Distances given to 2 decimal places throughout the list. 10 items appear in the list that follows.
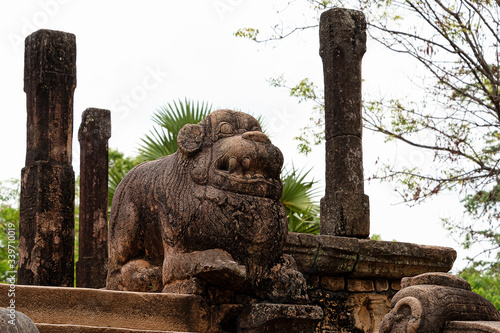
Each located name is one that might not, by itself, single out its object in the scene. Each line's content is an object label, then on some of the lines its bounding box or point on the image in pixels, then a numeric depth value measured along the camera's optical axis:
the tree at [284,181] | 21.87
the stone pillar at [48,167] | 13.14
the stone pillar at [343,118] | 13.52
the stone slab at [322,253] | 10.04
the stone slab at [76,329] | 6.65
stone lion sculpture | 8.13
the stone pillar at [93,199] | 16.46
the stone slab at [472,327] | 8.31
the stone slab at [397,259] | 10.70
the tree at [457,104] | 17.21
